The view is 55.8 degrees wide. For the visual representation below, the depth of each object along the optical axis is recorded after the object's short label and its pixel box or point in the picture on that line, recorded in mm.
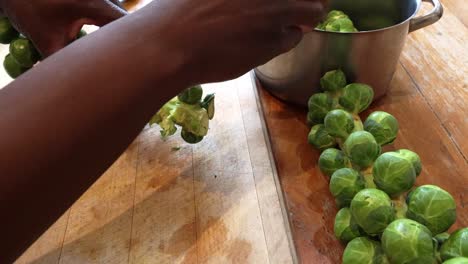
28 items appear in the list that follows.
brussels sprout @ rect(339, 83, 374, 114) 738
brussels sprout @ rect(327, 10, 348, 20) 824
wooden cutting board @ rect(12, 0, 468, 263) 657
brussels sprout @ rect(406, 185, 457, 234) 530
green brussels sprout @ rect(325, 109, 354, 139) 684
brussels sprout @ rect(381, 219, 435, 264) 490
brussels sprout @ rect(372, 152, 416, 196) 567
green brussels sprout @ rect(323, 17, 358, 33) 789
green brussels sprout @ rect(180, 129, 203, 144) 768
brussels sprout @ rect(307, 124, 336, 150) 723
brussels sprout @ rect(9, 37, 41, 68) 753
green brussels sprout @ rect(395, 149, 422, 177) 602
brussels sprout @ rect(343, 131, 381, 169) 623
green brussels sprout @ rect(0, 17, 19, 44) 777
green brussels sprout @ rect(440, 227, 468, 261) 492
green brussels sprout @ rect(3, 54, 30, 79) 776
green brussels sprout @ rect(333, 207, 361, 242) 587
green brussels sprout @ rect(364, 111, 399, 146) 670
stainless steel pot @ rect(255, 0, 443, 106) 747
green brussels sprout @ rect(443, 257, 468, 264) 456
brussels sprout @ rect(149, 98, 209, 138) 755
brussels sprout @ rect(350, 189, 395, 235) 535
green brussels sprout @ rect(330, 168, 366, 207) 600
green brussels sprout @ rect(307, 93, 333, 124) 746
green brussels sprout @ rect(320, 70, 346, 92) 761
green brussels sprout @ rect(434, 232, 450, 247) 540
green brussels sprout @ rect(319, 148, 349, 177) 659
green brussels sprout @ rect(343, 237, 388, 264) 535
